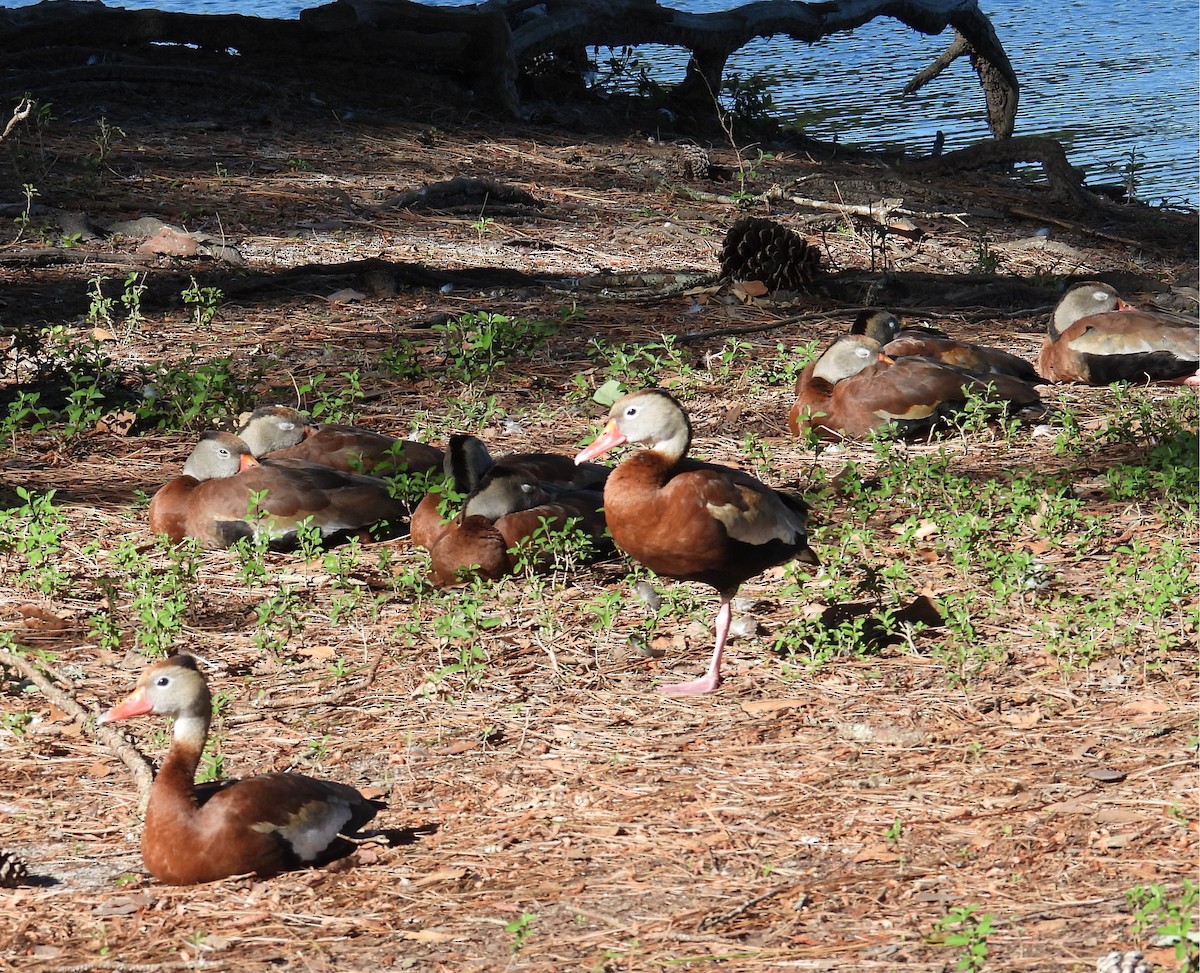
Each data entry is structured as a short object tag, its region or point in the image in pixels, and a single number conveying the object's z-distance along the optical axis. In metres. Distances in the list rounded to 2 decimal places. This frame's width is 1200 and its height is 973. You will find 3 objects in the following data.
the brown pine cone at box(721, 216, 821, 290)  19.69
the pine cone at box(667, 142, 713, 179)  26.84
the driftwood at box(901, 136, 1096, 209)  26.36
